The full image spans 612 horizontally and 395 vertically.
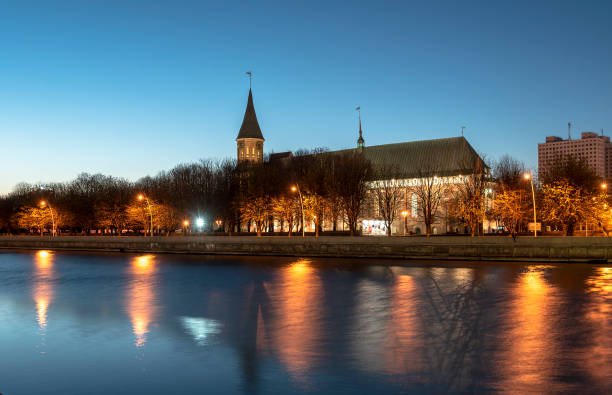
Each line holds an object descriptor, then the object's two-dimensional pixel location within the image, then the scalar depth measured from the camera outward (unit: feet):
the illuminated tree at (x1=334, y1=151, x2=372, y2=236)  242.17
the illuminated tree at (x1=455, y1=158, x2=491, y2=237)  219.82
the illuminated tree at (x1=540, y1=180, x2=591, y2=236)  188.55
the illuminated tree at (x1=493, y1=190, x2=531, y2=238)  204.85
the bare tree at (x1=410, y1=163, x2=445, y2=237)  261.54
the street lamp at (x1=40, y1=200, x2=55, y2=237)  340.14
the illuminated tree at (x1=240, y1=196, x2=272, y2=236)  264.52
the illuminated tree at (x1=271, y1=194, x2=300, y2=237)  254.27
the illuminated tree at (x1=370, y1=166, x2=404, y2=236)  272.31
